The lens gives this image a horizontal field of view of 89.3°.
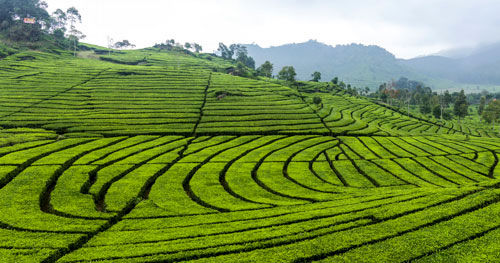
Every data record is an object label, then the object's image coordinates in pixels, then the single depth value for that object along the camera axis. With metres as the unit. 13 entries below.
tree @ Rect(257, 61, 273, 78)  126.95
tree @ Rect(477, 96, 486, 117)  104.21
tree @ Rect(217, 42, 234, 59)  185.00
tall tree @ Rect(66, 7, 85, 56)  126.36
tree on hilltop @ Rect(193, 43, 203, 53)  182.88
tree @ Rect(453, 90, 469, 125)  83.32
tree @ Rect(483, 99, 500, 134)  75.90
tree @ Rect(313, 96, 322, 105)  76.31
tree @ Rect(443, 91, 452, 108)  112.44
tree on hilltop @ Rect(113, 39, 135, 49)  181.38
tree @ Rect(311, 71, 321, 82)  127.07
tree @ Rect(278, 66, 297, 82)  105.19
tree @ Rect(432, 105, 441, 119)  89.81
